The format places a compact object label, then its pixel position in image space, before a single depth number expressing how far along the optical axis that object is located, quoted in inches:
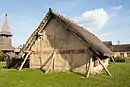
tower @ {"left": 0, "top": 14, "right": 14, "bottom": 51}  2805.1
